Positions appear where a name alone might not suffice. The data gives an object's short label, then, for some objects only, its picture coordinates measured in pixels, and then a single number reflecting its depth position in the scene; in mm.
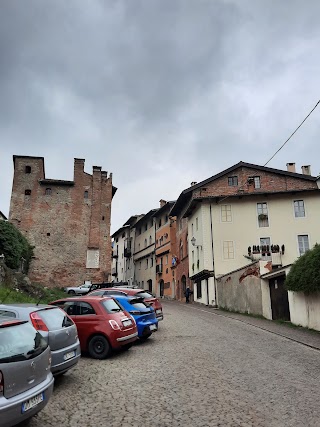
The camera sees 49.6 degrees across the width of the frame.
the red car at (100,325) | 8562
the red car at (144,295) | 12656
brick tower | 35094
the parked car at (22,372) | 3830
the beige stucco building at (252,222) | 27797
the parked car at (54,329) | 6230
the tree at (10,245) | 25672
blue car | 10508
